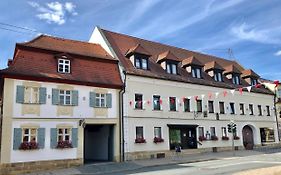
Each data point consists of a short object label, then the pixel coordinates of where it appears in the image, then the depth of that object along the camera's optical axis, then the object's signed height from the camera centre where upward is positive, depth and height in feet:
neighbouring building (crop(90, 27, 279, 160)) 57.80 +5.02
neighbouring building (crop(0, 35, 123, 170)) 44.62 +4.29
